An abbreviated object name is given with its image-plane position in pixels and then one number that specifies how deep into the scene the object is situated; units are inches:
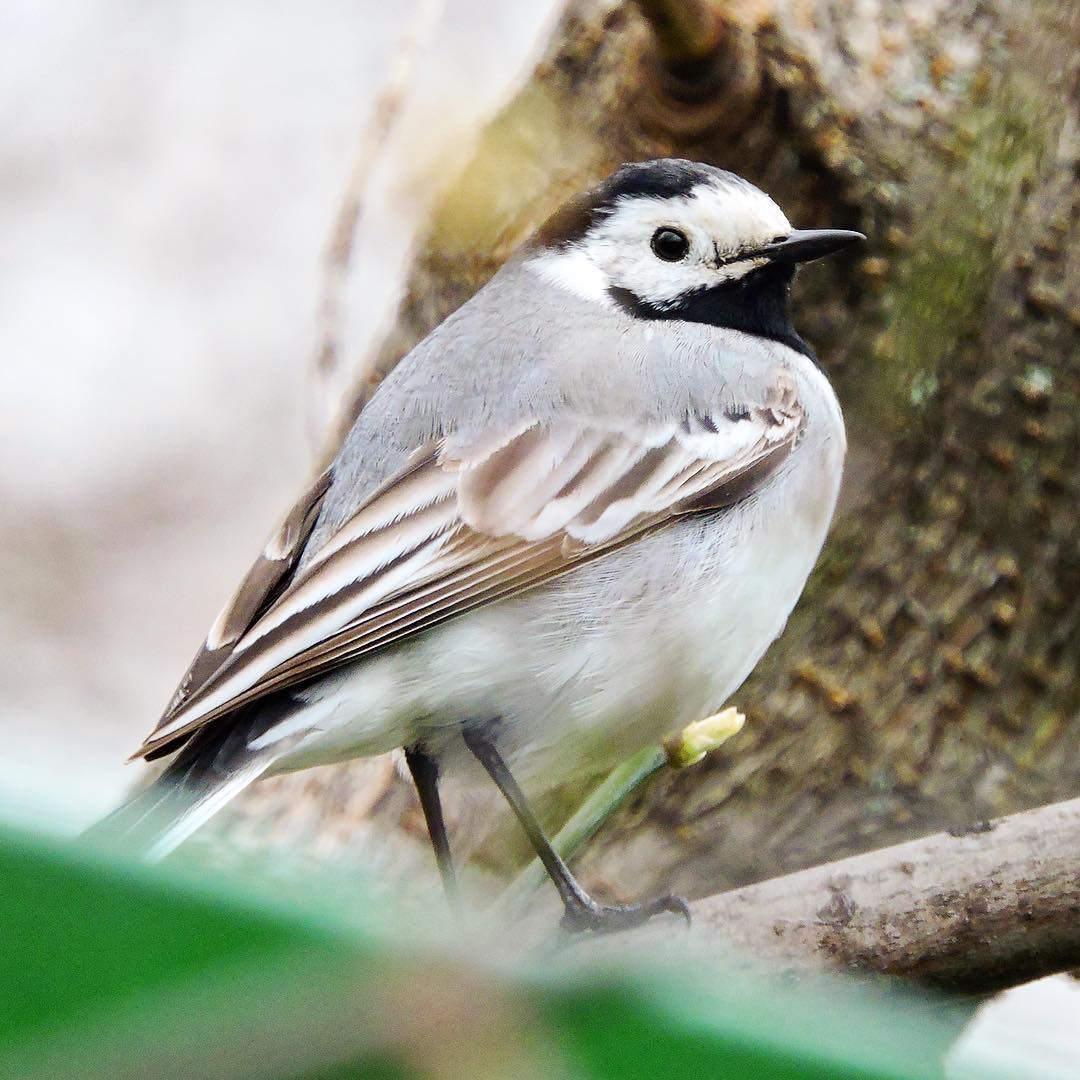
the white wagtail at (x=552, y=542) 123.9
